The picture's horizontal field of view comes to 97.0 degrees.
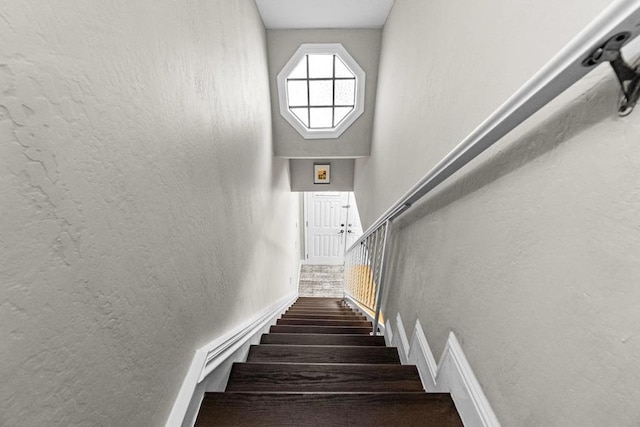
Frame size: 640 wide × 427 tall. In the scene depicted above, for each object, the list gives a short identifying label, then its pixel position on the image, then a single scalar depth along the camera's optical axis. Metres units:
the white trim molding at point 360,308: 1.96
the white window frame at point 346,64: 2.85
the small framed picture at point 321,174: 4.63
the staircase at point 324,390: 0.86
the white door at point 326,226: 5.76
